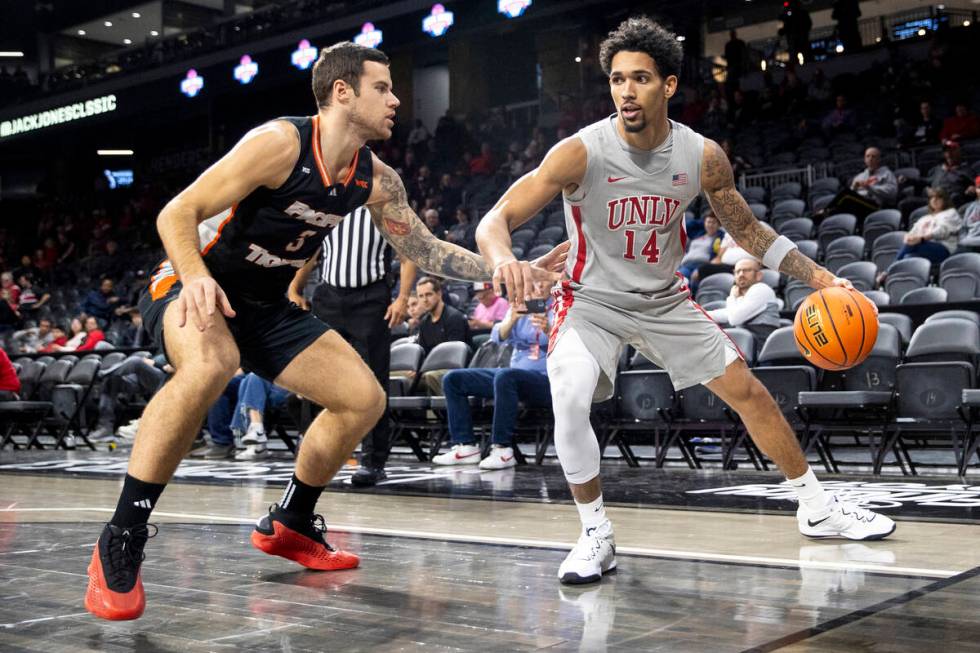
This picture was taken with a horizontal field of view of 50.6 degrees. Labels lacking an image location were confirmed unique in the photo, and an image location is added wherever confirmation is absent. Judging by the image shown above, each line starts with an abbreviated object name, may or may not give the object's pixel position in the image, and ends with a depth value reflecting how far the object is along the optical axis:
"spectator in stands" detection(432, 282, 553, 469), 6.78
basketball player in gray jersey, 3.21
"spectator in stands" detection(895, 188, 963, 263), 8.49
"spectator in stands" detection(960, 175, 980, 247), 8.26
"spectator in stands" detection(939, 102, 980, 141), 11.30
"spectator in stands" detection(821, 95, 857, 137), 13.45
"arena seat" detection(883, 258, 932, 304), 8.05
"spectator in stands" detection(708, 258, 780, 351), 6.98
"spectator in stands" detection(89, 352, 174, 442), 10.16
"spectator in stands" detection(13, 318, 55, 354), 14.58
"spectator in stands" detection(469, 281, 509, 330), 8.73
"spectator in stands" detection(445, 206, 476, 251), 13.30
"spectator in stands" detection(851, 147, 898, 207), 10.33
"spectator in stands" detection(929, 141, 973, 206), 9.62
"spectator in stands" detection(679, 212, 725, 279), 9.88
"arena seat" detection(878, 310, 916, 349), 6.64
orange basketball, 3.61
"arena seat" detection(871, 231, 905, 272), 9.00
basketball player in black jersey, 2.74
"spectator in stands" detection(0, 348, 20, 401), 6.79
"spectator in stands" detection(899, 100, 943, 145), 11.91
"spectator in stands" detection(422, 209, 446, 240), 14.51
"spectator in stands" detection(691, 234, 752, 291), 9.16
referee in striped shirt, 5.83
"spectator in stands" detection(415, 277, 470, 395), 8.12
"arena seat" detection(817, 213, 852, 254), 10.02
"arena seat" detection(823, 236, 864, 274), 9.11
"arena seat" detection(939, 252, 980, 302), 7.67
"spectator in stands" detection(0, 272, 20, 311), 17.14
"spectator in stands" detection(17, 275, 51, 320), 17.83
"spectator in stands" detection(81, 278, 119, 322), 15.84
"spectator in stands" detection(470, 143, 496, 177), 17.14
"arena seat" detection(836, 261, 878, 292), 8.20
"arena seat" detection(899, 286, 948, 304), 7.36
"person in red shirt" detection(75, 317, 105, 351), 12.91
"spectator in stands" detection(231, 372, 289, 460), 8.31
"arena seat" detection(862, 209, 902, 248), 9.71
